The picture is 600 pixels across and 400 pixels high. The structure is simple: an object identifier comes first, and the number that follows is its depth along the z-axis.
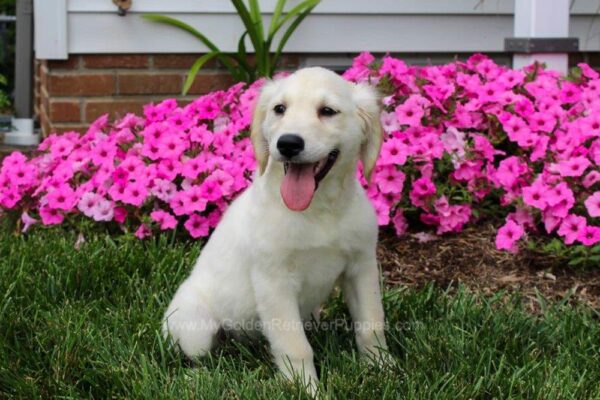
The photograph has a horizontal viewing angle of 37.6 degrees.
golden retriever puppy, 2.67
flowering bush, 4.05
